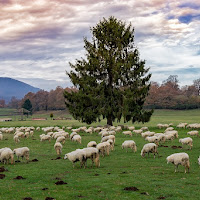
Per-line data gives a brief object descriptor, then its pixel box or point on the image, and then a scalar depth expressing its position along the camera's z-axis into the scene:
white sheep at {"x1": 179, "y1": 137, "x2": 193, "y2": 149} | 25.59
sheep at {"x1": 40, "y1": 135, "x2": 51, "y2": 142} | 33.69
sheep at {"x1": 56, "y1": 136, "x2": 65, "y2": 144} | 30.40
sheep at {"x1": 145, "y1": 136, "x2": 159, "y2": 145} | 27.41
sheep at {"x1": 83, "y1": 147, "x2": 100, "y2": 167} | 18.42
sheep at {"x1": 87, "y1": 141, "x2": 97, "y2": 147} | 23.08
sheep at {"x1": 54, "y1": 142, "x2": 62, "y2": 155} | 24.36
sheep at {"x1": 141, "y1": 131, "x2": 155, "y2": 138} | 32.58
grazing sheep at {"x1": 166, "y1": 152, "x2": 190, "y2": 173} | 16.58
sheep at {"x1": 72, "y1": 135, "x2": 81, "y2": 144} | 30.92
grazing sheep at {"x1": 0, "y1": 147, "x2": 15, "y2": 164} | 19.95
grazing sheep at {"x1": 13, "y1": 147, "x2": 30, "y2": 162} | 21.42
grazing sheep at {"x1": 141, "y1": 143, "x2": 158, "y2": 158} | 21.75
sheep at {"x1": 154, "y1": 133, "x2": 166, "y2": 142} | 29.97
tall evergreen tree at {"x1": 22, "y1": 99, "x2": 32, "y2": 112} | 142.29
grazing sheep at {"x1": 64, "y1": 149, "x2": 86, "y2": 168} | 18.22
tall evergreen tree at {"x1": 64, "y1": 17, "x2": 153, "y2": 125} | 50.75
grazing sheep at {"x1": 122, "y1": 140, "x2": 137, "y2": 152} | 24.94
